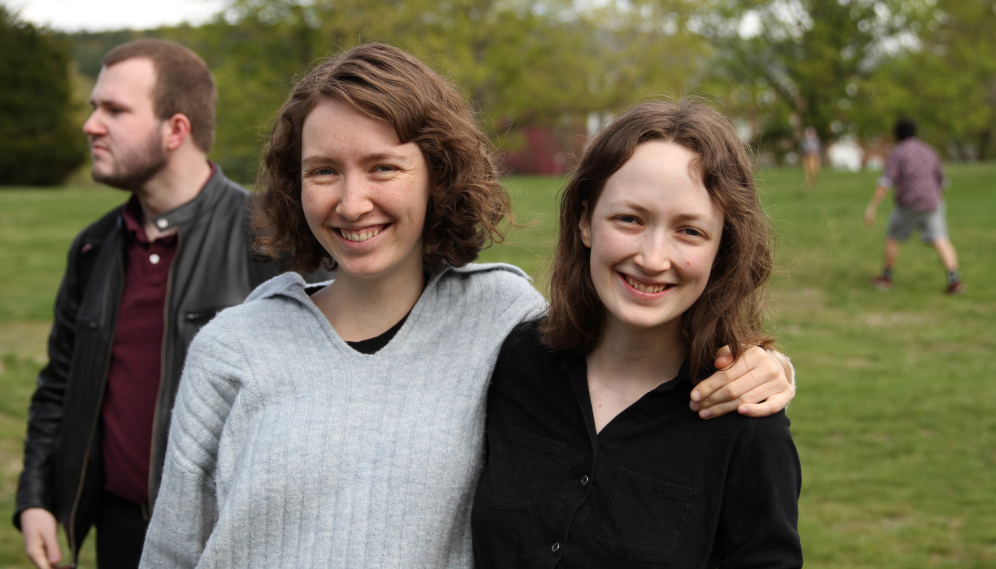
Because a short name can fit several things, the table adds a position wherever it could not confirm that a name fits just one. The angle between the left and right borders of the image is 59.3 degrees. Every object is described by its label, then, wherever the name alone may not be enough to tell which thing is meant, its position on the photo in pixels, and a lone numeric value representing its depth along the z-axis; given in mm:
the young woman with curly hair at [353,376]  1906
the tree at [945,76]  36219
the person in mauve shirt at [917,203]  10430
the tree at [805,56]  37625
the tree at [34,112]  28672
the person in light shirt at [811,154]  23991
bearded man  2775
